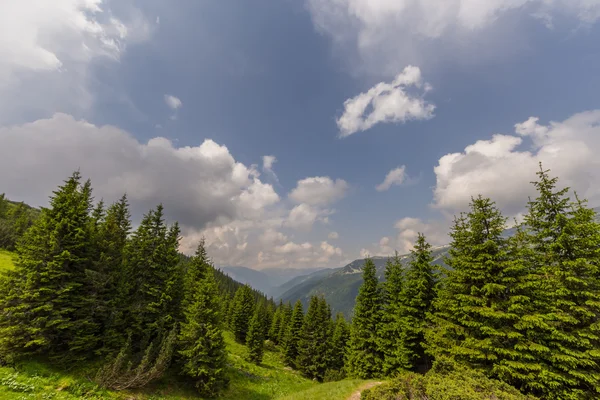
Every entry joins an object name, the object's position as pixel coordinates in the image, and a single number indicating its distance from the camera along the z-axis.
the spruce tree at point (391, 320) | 25.02
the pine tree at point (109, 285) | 21.70
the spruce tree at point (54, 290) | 17.78
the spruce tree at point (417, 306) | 23.45
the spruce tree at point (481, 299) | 15.91
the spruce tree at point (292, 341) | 54.03
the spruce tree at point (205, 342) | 23.27
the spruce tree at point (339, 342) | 50.66
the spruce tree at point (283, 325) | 65.16
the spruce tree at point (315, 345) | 47.22
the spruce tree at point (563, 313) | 13.88
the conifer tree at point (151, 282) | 24.45
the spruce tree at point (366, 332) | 28.81
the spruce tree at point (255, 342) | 44.72
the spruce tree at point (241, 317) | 60.19
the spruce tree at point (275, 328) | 70.09
